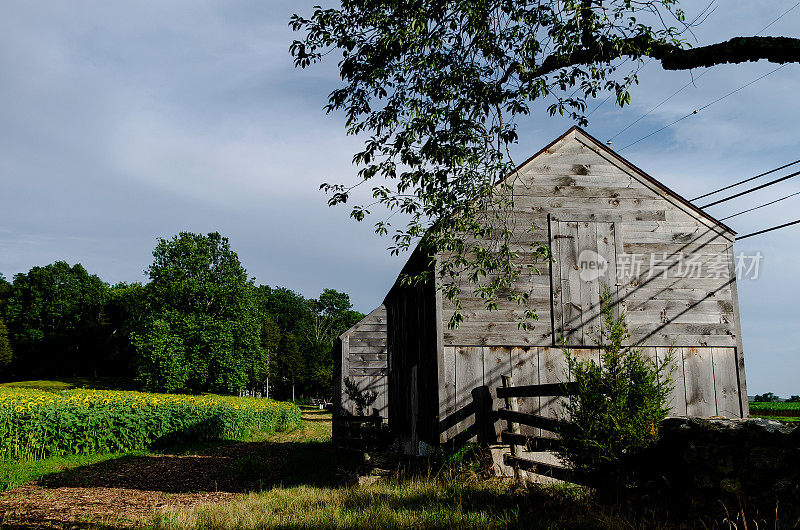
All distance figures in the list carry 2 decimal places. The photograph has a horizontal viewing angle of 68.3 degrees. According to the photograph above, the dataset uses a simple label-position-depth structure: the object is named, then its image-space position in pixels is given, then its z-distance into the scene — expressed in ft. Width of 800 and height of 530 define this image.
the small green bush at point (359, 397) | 70.28
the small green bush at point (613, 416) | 23.06
